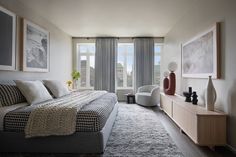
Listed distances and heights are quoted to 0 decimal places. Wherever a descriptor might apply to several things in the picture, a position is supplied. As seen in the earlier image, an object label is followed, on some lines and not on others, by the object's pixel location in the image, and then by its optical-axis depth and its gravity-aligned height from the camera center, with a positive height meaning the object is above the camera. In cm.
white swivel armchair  395 -65
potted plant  446 +11
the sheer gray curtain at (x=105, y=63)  462 +58
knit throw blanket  155 -56
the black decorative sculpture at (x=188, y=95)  237 -33
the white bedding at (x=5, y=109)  160 -44
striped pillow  182 -28
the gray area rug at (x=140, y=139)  164 -100
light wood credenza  166 -68
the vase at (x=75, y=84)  472 -26
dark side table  443 -74
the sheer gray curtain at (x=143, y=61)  458 +65
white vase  180 -26
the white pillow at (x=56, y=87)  259 -22
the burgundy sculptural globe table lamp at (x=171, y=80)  313 -5
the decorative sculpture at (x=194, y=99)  221 -38
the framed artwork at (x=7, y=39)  208 +70
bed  157 -79
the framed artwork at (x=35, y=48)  256 +71
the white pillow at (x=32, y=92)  202 -24
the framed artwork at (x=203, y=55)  185 +44
